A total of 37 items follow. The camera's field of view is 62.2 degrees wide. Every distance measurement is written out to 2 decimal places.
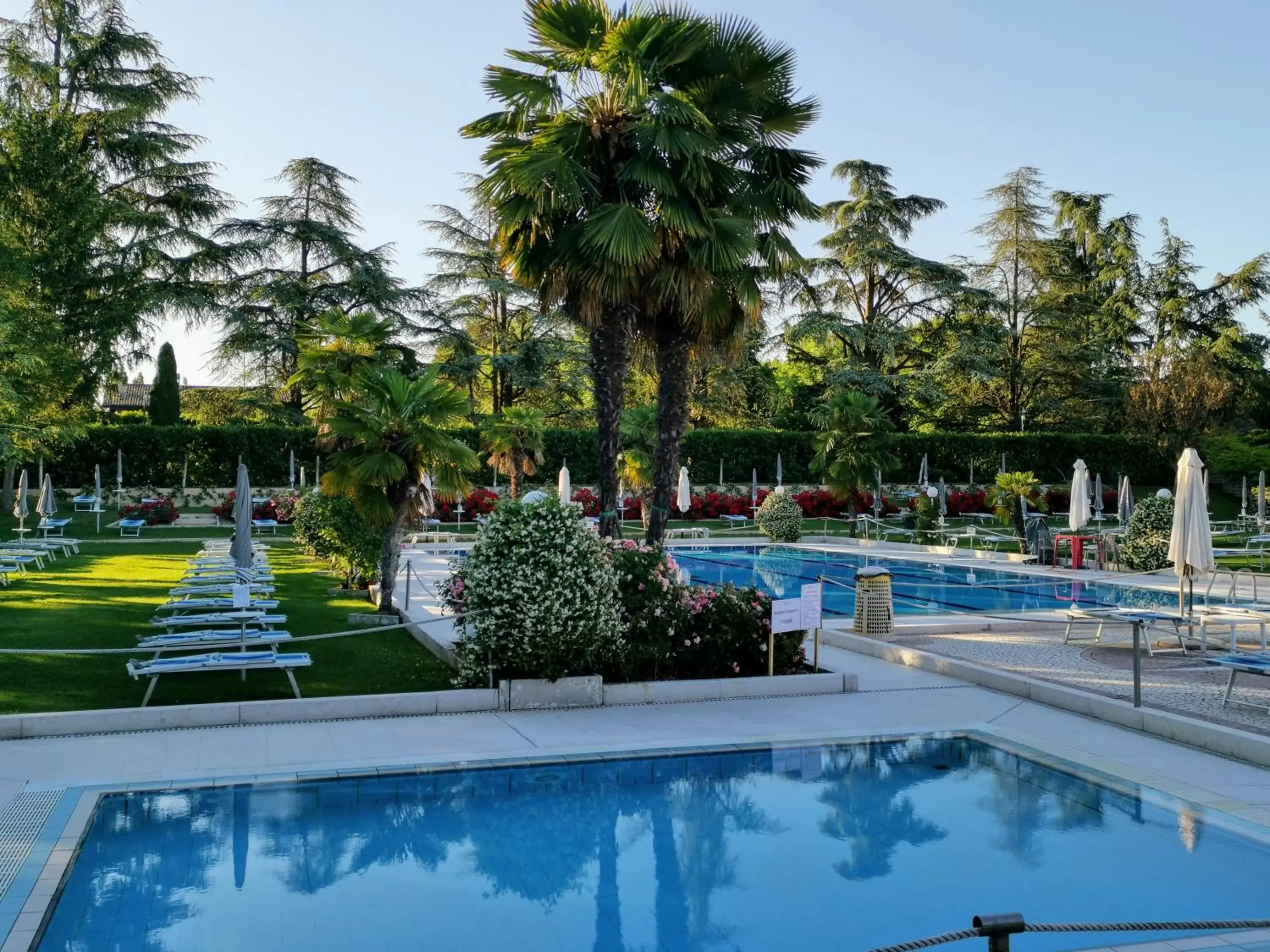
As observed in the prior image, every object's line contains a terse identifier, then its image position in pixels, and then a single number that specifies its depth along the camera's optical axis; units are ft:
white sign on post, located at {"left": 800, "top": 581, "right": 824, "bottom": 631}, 32.53
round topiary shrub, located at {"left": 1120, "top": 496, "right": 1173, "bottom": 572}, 60.49
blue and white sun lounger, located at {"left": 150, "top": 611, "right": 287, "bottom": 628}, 31.17
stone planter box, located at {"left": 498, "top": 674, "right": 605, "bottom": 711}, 29.04
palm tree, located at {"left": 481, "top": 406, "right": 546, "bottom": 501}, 93.04
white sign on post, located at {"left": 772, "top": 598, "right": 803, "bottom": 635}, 31.86
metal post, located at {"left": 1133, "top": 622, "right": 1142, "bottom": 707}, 27.12
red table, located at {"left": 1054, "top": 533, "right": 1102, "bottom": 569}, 70.18
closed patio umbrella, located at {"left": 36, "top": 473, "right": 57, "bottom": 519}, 73.05
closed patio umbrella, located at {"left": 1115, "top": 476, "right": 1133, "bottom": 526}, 84.58
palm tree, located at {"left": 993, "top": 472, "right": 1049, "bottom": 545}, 81.97
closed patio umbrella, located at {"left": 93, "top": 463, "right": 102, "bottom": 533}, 85.15
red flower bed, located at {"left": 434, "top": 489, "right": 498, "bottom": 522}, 100.32
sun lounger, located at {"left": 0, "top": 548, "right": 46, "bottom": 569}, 53.72
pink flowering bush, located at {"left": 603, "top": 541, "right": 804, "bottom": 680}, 31.40
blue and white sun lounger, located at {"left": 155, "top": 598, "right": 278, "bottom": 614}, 35.27
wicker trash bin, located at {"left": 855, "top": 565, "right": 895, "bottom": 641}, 42.37
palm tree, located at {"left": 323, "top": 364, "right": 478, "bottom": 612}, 41.11
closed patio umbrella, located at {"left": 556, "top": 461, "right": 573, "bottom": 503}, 71.72
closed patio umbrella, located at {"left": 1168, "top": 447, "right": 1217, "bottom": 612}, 38.63
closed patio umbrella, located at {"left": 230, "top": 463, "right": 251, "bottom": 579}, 46.70
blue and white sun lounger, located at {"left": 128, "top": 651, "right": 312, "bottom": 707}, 27.27
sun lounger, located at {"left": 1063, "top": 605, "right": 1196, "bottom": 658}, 35.42
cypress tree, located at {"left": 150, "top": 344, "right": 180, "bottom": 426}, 107.24
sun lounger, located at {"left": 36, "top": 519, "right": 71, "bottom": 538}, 72.23
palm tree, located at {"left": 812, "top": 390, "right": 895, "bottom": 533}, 99.55
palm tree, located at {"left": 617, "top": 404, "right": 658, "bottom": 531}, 90.79
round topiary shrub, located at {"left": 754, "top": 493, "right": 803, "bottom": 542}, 89.97
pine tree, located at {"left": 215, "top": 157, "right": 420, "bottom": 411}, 112.88
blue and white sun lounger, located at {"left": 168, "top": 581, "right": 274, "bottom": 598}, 39.22
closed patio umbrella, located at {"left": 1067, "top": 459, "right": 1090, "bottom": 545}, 68.90
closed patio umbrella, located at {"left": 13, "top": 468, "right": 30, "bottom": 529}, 71.67
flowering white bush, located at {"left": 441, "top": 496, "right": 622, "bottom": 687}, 28.91
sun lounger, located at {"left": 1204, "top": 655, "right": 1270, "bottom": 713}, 27.63
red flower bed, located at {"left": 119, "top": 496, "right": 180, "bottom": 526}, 90.94
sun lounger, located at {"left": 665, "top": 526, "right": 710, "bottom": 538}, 92.02
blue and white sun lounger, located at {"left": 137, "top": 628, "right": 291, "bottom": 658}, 29.12
